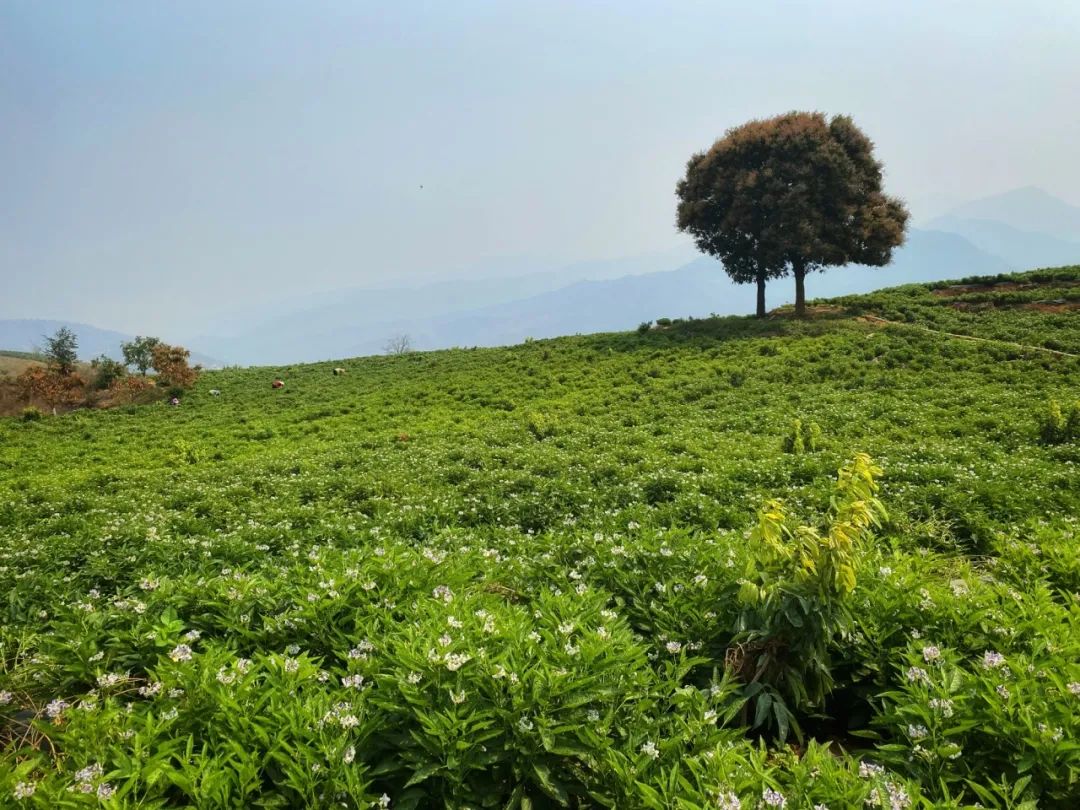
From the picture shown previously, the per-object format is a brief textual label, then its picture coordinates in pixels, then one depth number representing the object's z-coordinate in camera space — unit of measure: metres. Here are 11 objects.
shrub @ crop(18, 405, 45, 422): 27.72
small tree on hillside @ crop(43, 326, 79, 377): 31.81
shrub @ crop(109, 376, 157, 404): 31.53
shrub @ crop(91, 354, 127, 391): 32.03
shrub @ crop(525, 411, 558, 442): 17.47
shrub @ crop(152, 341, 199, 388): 33.25
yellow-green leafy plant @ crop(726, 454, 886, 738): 4.33
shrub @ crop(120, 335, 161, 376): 34.38
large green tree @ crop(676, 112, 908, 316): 32.41
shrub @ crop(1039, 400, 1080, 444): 12.09
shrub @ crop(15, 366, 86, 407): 29.86
